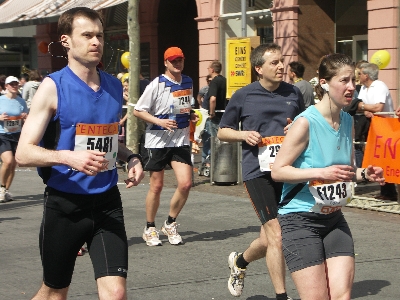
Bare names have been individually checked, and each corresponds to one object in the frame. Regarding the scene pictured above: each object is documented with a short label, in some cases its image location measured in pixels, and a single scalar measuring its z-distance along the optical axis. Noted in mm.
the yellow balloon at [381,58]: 14477
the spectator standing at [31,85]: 18078
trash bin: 13742
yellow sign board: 15023
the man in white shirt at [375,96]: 11609
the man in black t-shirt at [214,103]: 14977
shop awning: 22016
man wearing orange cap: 8875
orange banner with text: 10578
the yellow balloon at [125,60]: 20994
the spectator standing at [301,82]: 12234
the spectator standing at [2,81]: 17672
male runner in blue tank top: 4477
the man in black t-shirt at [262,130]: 6285
